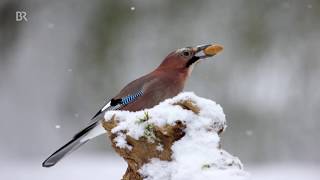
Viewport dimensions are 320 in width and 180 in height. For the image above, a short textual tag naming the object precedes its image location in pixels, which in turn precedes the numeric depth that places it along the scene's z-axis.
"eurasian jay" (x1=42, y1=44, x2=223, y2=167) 6.11
